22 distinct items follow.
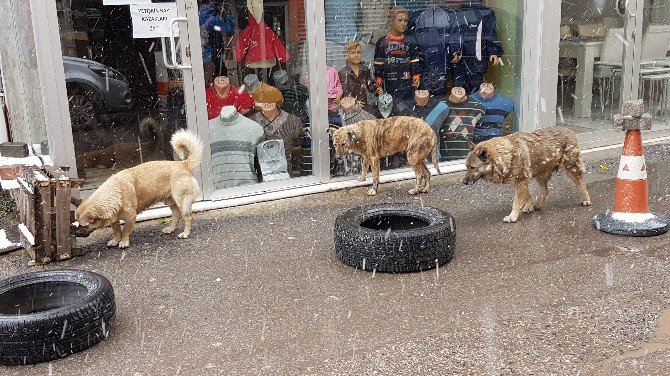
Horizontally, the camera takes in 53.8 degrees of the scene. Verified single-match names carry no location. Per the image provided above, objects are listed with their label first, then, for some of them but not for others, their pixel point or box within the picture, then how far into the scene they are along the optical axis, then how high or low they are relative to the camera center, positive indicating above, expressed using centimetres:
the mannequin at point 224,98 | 715 -35
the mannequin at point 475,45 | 863 +14
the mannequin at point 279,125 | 764 -70
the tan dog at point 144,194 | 557 -108
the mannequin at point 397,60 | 825 -1
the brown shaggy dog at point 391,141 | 735 -89
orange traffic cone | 586 -120
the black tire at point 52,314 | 378 -145
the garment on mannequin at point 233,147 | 729 -90
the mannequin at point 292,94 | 763 -35
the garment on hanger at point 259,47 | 734 +20
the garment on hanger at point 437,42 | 845 +20
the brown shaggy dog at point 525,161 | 610 -99
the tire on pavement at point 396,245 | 502 -140
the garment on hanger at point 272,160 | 767 -110
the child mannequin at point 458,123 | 866 -86
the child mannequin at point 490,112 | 877 -74
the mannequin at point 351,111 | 803 -61
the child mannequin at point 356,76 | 800 -19
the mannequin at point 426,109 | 844 -64
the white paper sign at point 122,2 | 652 +67
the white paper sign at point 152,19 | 661 +50
